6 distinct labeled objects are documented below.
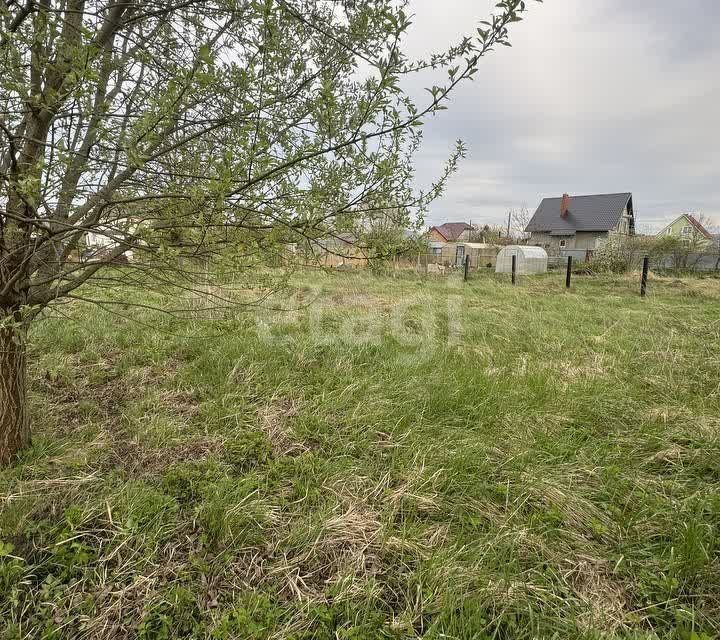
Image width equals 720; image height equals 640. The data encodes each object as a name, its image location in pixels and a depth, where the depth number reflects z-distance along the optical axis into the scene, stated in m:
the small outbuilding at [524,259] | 20.50
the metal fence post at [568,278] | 11.00
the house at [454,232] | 50.33
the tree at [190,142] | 1.43
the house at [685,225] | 37.46
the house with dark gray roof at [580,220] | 31.12
